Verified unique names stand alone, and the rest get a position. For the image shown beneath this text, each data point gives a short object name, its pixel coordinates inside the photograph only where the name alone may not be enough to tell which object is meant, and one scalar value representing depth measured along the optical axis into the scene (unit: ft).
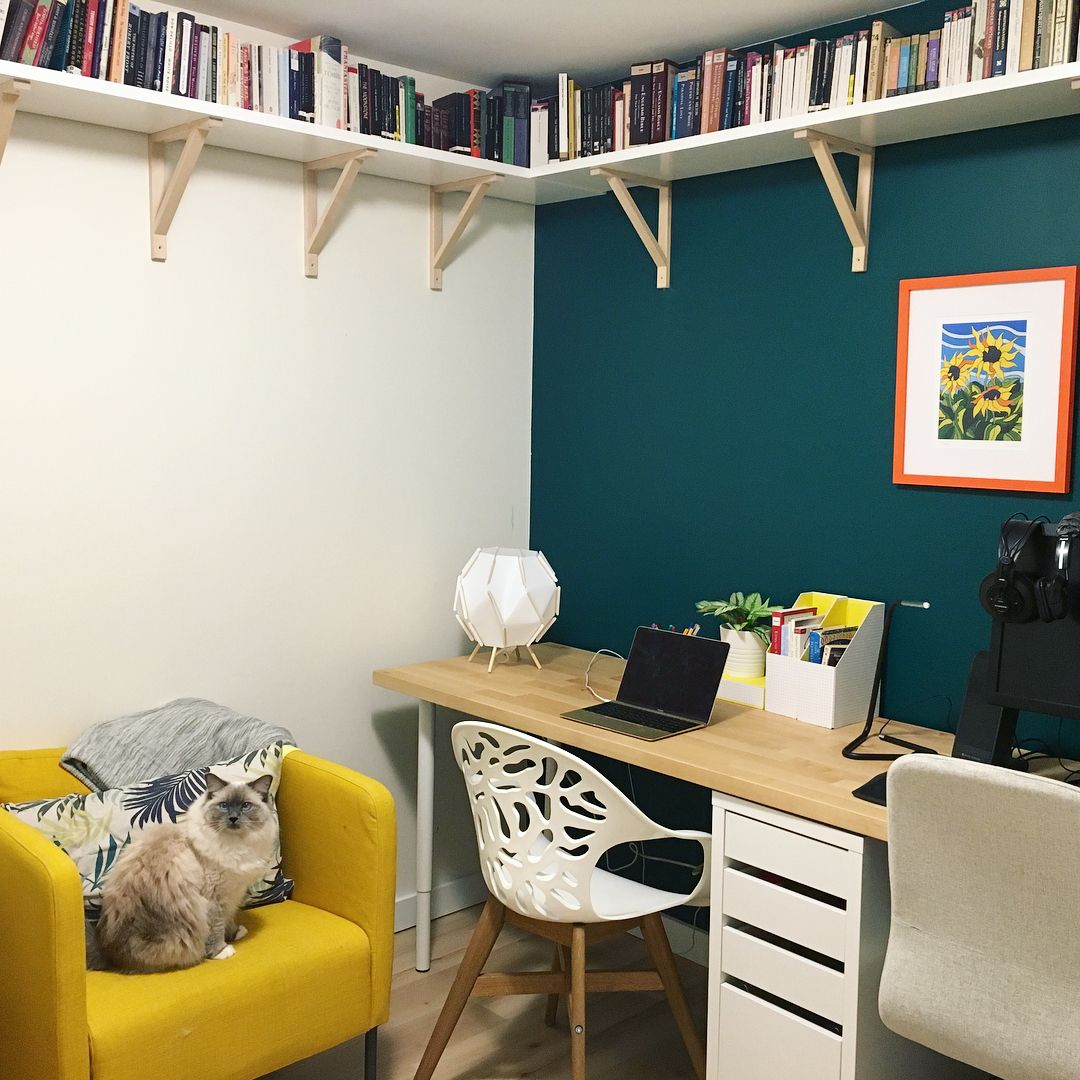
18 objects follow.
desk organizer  8.62
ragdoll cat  7.25
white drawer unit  6.84
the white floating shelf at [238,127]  7.97
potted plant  9.42
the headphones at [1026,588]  6.50
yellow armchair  6.66
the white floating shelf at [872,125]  7.44
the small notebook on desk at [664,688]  8.65
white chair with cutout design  7.42
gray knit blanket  8.68
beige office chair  5.41
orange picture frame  7.93
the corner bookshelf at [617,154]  7.69
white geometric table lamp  10.20
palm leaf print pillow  7.75
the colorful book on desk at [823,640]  8.76
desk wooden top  7.10
